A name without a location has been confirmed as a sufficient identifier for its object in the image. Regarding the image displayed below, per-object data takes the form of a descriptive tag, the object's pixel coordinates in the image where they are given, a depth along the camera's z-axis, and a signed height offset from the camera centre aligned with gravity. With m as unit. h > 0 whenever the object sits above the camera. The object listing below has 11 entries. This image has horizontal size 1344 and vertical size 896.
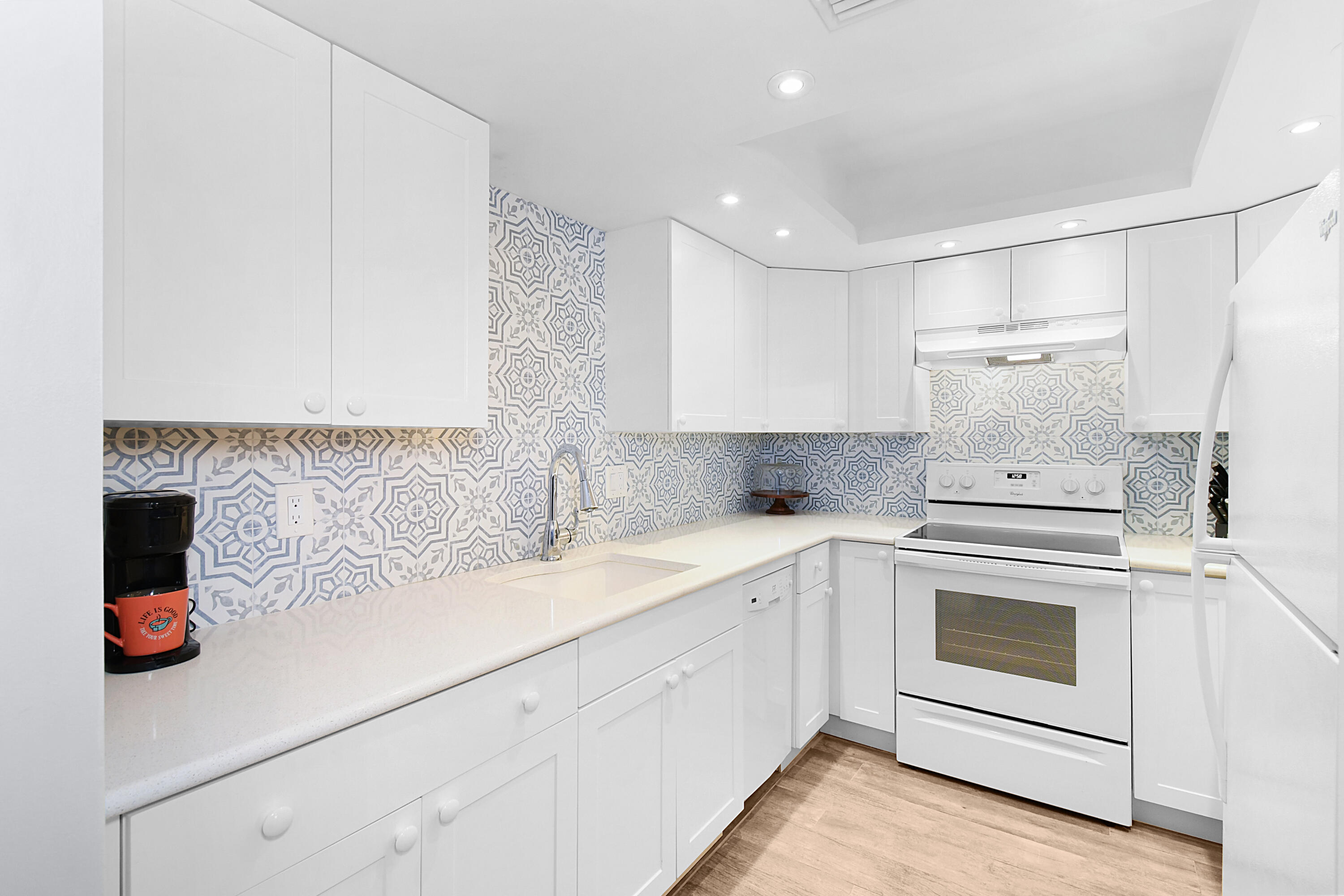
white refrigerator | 0.63 -0.14
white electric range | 2.16 -0.76
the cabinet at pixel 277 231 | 1.02 +0.43
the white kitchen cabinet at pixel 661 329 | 2.37 +0.47
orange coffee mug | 1.07 -0.31
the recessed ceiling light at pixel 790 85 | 1.42 +0.86
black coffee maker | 1.05 -0.24
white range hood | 2.45 +0.44
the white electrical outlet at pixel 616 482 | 2.54 -0.15
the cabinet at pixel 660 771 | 1.45 -0.87
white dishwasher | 2.09 -0.82
